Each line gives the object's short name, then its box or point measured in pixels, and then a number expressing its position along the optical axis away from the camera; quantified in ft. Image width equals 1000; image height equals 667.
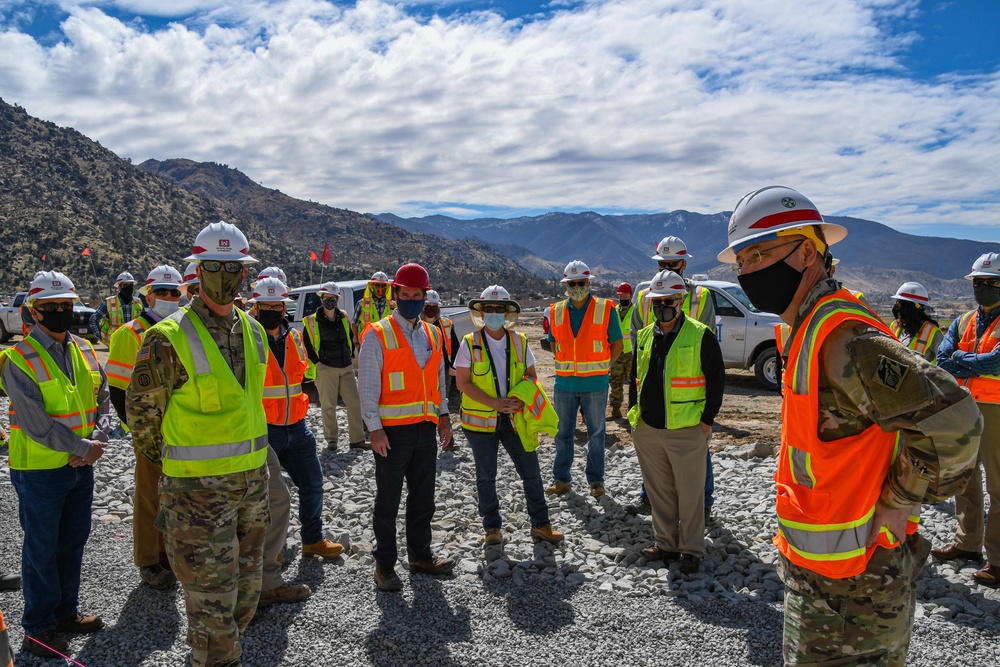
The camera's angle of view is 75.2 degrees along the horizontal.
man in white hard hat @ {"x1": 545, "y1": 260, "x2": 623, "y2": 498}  20.92
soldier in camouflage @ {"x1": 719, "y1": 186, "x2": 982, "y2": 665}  6.07
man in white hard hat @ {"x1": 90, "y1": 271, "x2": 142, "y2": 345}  31.07
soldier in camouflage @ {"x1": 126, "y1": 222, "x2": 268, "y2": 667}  9.71
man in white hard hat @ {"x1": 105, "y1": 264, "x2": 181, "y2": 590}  14.60
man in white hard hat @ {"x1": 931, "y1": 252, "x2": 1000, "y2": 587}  15.06
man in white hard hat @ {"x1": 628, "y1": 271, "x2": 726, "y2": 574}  15.65
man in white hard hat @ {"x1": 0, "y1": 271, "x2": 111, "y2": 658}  12.21
